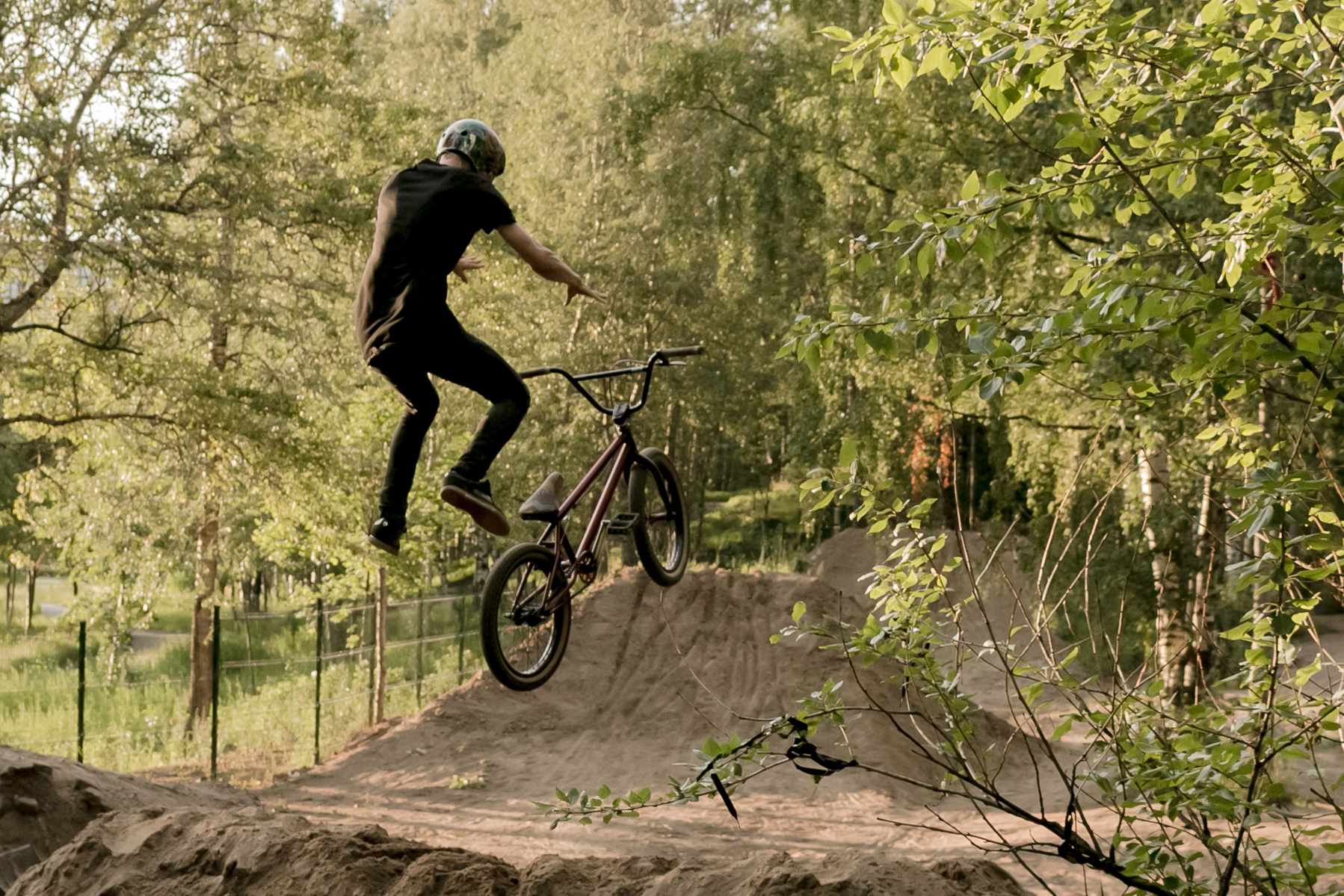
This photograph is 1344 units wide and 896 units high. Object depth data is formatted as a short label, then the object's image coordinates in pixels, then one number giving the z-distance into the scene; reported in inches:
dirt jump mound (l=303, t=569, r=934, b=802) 462.0
